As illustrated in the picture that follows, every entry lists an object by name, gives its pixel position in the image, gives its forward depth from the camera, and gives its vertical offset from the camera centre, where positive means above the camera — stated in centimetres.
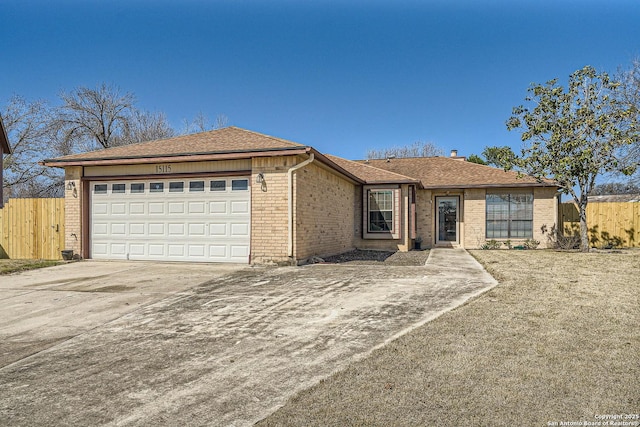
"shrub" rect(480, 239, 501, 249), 1653 -139
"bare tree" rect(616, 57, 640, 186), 1803 +576
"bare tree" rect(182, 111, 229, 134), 2978 +663
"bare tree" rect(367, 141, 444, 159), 3969 +628
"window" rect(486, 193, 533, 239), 1641 -17
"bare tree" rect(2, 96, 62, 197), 2259 +382
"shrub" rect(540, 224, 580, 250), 1560 -105
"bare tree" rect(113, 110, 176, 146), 2612 +564
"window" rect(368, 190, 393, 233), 1569 +1
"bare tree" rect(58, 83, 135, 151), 2388 +591
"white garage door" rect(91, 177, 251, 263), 1027 -25
